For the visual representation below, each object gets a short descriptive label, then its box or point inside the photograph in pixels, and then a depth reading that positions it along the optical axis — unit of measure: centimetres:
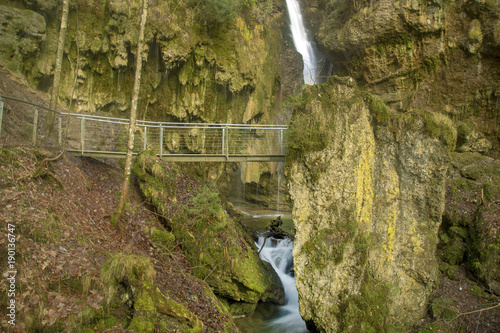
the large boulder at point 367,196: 775
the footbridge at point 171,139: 891
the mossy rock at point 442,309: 776
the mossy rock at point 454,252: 904
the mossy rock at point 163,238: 762
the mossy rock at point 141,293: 518
